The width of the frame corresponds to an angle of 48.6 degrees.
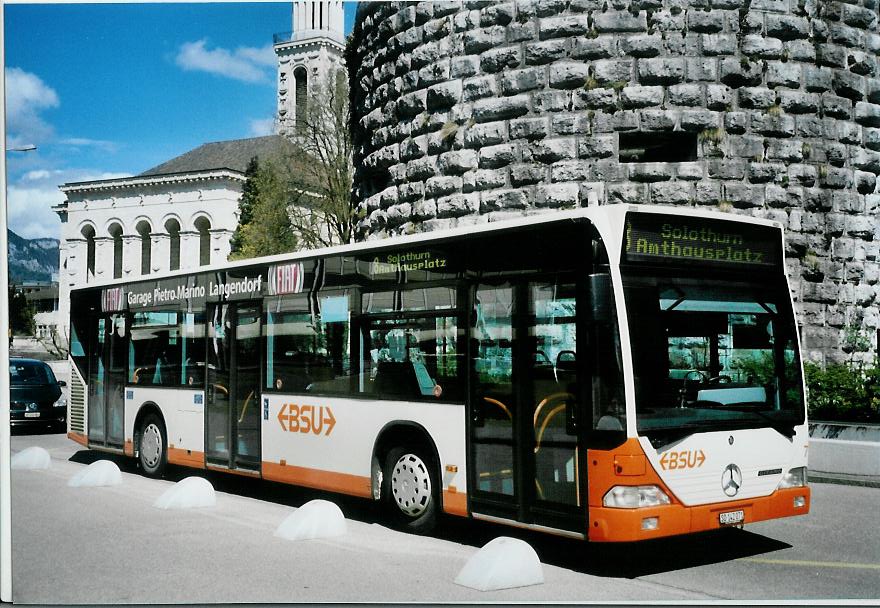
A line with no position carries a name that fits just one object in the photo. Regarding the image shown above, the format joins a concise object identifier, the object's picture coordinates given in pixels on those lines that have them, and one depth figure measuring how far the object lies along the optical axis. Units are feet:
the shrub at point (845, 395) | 41.52
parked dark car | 60.95
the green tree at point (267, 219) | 83.30
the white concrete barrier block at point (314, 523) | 29.25
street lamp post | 23.62
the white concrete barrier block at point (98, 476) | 40.06
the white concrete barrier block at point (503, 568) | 23.08
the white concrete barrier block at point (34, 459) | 44.11
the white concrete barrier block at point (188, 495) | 34.71
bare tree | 107.24
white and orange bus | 24.04
